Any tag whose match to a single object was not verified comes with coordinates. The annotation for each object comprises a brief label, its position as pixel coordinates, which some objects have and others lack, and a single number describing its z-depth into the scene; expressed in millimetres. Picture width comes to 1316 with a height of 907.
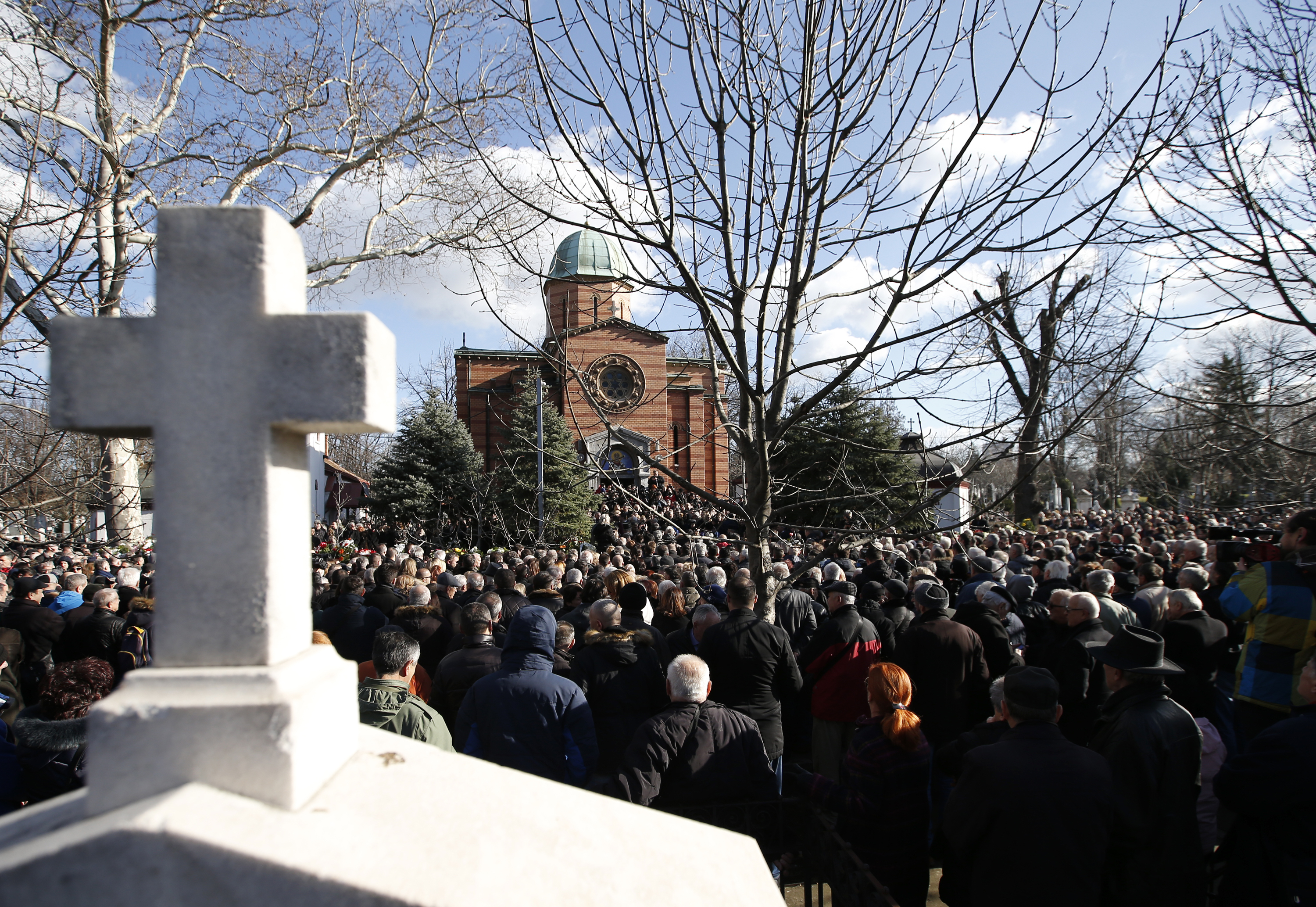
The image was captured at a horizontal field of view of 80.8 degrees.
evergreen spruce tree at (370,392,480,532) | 26906
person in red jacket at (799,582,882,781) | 5695
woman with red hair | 3697
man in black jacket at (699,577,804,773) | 5363
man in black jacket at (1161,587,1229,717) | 5262
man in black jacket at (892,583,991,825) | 5551
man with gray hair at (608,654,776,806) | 3812
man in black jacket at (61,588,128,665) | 6648
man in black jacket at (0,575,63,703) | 6980
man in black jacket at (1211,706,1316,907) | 3008
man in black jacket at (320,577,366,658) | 7035
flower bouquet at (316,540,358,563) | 17234
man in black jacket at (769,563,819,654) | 7359
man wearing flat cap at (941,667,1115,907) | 2951
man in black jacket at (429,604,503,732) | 5242
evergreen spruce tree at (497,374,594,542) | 24922
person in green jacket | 3814
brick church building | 36250
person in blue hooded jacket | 4164
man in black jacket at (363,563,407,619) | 8023
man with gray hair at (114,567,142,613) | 7898
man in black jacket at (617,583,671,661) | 6117
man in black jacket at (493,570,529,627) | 7605
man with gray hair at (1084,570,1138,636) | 6211
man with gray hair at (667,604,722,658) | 5855
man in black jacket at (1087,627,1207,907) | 3416
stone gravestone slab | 1164
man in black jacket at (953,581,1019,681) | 6121
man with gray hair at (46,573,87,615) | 7990
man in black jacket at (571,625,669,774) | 4988
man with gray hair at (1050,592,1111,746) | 5215
